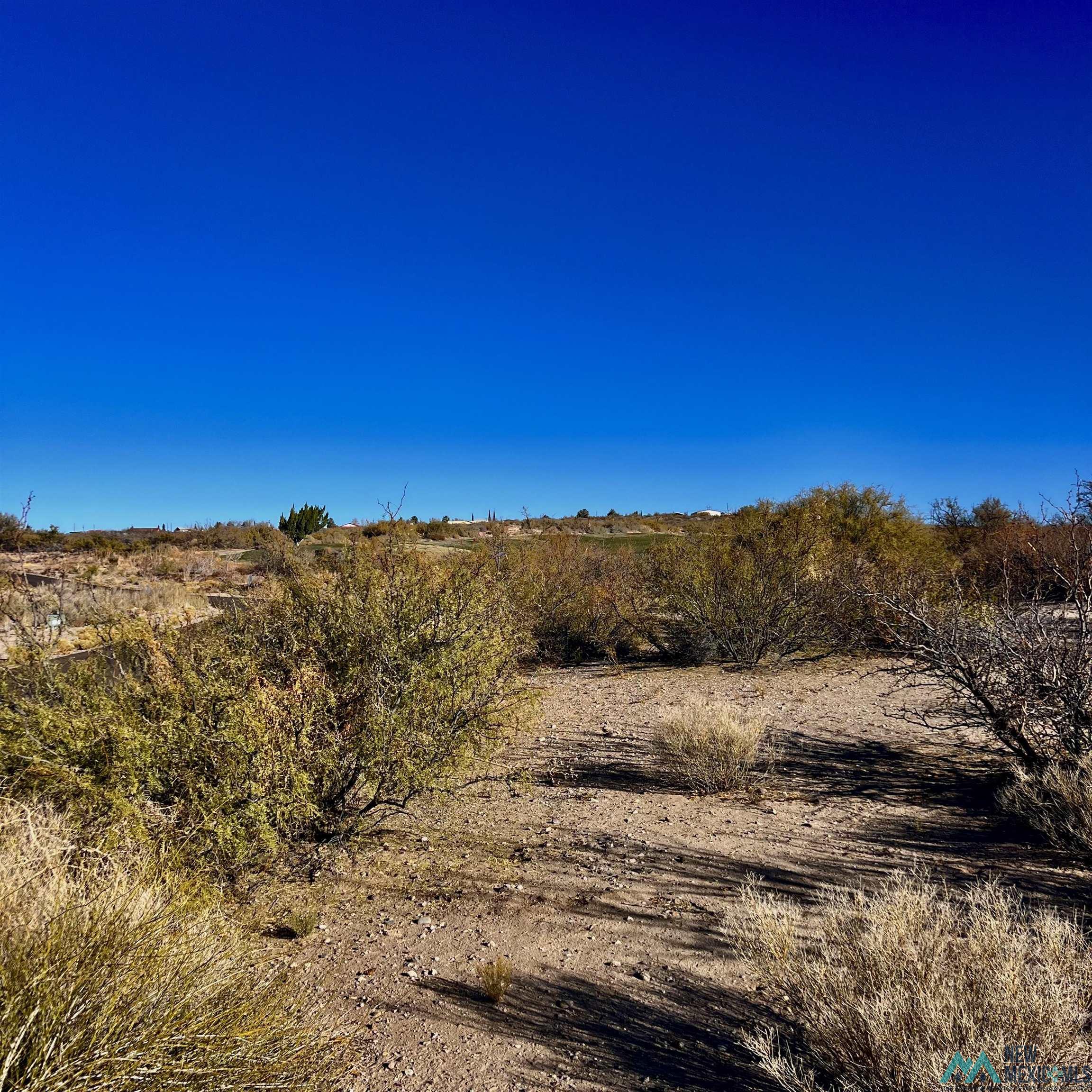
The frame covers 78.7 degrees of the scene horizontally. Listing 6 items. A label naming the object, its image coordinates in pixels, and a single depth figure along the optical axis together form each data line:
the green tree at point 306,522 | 36.00
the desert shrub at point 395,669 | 4.74
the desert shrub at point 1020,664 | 5.42
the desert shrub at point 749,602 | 12.65
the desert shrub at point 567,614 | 13.59
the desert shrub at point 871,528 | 15.47
